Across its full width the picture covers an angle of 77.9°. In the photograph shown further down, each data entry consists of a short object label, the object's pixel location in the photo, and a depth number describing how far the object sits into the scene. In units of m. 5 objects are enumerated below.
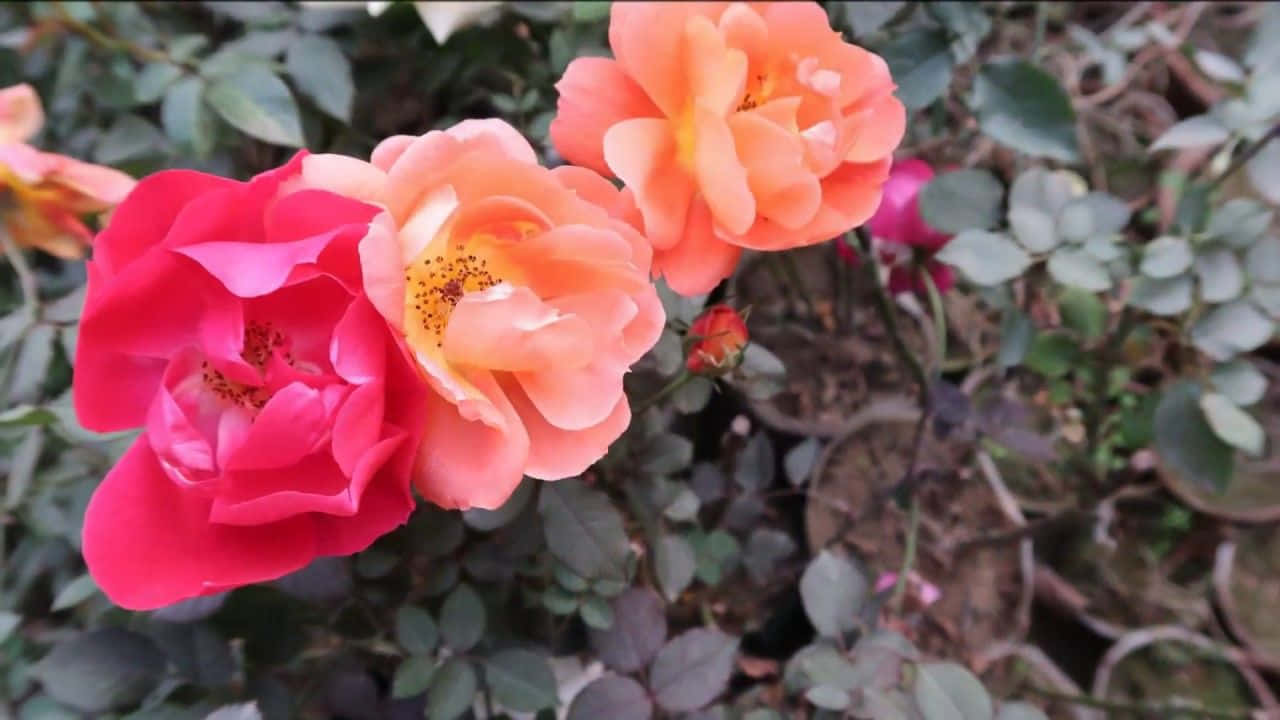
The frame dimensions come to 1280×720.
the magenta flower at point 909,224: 0.62
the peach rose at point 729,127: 0.34
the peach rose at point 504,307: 0.28
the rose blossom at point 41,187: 0.46
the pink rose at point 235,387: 0.27
